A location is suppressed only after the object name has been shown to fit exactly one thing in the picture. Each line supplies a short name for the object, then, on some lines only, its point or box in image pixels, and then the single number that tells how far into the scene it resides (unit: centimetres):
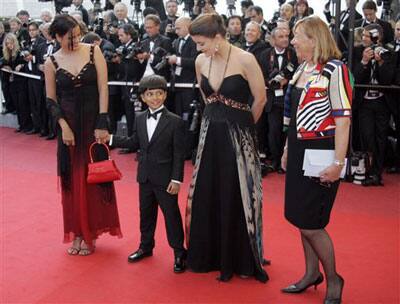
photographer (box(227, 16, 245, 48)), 679
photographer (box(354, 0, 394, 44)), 640
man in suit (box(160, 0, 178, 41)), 805
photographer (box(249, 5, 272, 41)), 756
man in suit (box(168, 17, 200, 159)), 655
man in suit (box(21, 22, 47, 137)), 805
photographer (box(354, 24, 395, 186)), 546
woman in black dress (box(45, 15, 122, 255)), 376
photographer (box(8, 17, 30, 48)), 888
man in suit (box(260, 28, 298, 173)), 582
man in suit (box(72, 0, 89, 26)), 951
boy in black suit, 356
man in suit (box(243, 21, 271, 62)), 614
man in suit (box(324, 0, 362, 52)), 618
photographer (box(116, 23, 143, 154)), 700
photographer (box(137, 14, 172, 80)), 661
